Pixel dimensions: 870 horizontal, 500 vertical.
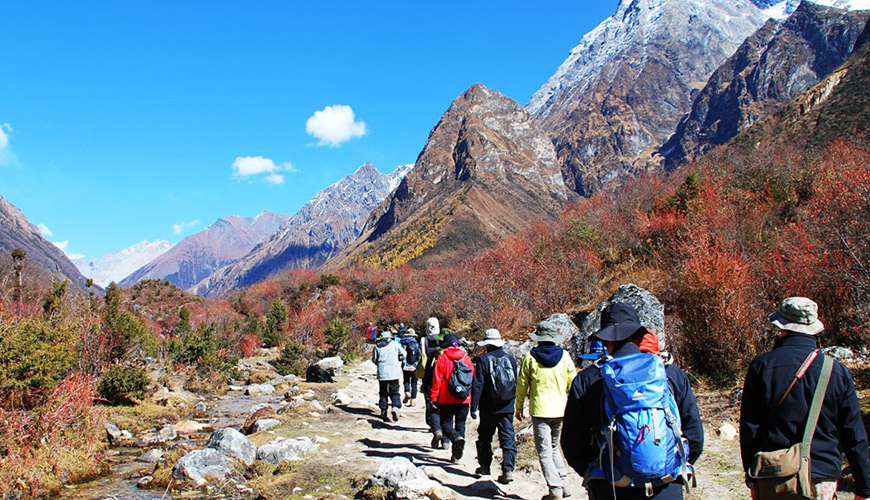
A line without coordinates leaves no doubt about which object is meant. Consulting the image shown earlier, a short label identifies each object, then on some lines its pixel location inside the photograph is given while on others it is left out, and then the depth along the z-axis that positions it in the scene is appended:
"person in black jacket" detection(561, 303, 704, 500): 3.15
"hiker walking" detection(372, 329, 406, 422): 10.23
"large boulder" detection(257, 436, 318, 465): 7.93
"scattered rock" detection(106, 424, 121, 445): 9.66
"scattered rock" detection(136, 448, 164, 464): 8.51
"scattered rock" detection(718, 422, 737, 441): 7.53
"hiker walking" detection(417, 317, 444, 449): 8.20
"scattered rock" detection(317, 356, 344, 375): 21.12
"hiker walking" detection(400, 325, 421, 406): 12.45
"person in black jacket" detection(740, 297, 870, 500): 3.13
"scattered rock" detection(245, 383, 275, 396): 16.59
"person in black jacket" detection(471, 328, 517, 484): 6.32
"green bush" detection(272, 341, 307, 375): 21.52
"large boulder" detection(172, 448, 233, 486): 7.05
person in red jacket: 7.30
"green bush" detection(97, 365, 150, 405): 11.96
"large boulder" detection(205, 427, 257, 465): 7.82
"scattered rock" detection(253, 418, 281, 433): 10.38
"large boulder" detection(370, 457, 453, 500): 5.70
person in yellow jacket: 5.63
